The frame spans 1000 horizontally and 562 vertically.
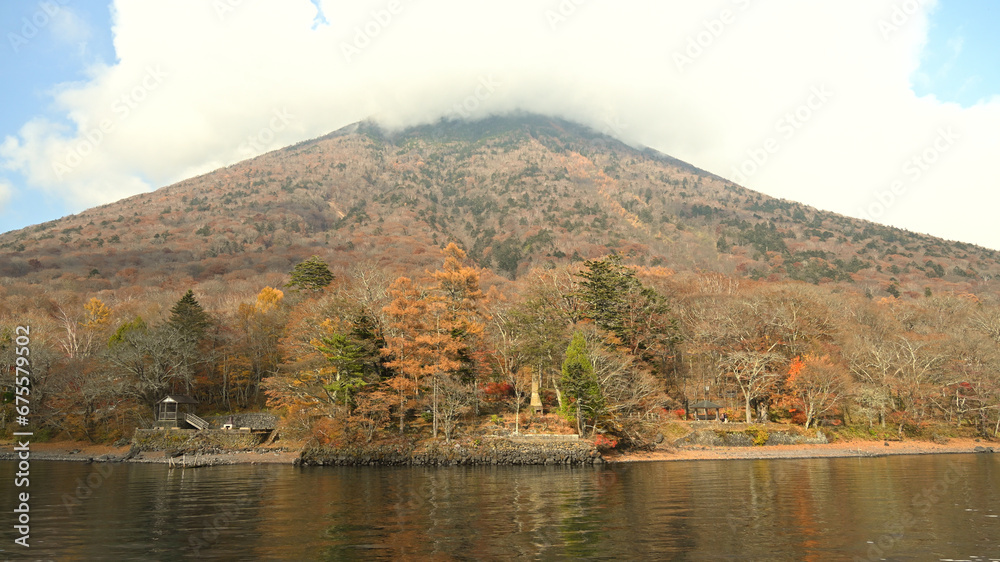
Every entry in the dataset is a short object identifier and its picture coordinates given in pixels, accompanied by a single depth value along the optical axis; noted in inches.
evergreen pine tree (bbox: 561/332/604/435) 1729.8
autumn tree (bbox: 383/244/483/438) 1763.0
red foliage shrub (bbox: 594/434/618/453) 1724.9
